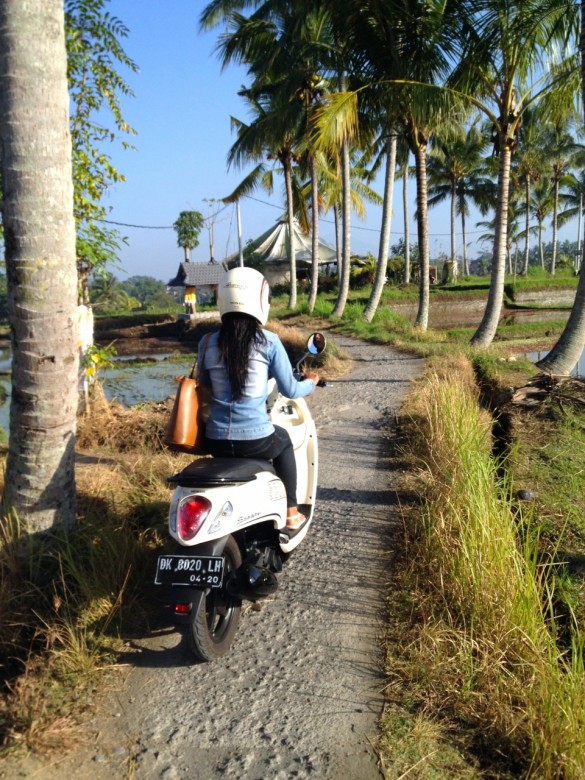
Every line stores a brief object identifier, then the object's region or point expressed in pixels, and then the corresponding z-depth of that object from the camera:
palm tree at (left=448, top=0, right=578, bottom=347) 11.61
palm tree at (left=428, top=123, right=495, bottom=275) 38.94
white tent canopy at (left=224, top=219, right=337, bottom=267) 47.28
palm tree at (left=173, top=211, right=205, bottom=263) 60.31
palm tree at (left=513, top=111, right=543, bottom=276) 41.22
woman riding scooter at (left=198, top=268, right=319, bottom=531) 3.75
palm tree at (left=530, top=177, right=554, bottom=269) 50.62
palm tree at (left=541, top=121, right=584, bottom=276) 42.77
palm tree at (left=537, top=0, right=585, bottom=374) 9.96
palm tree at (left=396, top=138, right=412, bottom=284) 34.59
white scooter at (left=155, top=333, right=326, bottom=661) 3.16
